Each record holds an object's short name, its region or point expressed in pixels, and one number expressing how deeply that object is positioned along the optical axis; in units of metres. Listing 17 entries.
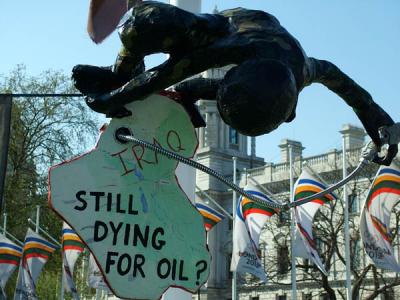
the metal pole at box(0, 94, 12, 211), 4.06
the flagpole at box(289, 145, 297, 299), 24.12
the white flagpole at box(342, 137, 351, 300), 23.38
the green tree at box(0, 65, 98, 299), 28.78
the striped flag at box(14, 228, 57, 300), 23.48
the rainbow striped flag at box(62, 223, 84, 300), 20.08
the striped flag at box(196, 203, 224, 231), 21.84
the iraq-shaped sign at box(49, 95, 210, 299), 2.63
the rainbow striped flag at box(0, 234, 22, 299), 24.34
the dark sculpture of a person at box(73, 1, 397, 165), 2.33
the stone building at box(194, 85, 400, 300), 36.62
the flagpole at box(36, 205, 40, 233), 27.69
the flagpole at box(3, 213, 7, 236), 26.49
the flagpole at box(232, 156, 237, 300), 26.82
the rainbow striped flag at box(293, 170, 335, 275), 21.06
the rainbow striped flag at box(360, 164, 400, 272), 19.52
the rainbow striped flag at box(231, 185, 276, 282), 22.12
